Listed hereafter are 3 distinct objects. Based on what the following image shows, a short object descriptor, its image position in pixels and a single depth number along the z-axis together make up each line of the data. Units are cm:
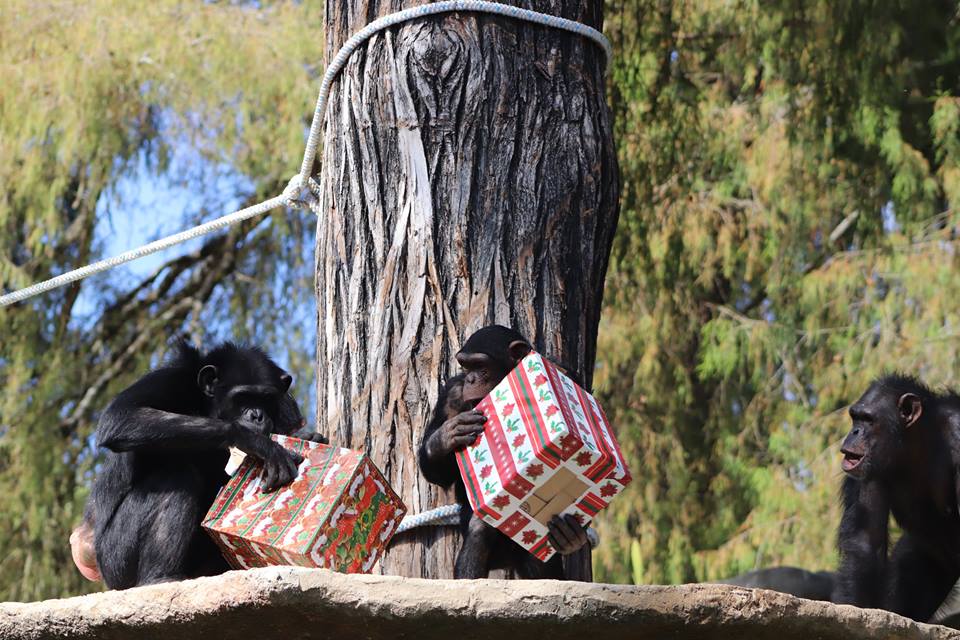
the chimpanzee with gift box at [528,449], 575
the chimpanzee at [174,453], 669
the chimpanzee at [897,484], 885
